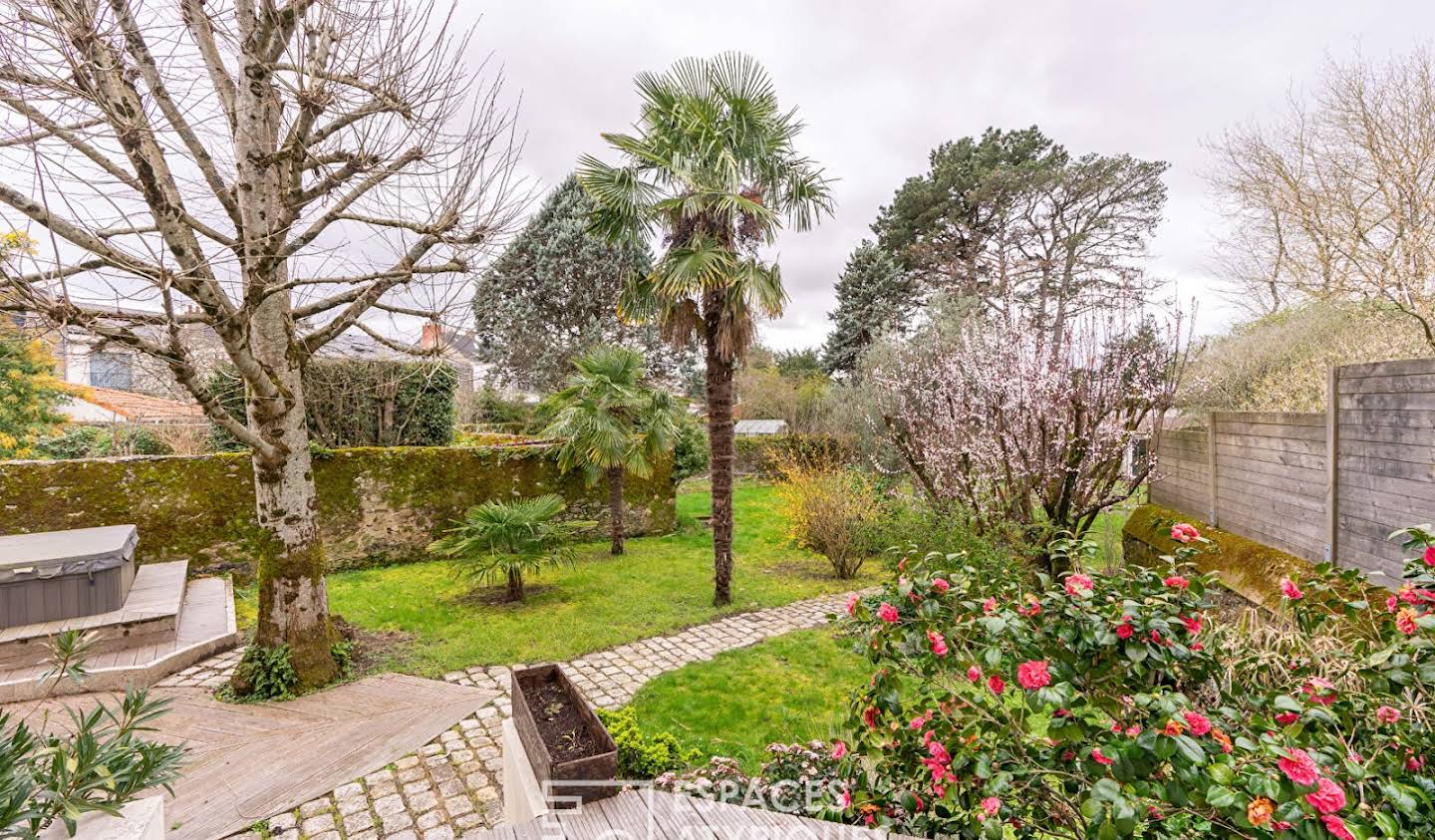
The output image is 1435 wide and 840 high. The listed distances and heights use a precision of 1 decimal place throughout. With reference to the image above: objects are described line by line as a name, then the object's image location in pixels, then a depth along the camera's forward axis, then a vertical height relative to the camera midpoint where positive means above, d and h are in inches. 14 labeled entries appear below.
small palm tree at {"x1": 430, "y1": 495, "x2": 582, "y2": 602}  258.2 -57.1
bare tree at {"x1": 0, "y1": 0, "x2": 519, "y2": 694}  122.0 +61.8
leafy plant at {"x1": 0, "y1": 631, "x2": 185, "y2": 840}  63.1 -42.1
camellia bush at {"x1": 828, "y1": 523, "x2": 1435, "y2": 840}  50.9 -32.8
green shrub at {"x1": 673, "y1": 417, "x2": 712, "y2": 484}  420.8 -29.6
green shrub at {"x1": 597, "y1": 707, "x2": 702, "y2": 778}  102.0 -60.7
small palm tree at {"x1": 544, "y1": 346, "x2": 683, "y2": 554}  320.5 -1.5
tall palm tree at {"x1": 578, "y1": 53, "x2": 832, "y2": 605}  245.3 +94.3
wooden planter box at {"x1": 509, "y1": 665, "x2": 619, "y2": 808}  82.0 -52.0
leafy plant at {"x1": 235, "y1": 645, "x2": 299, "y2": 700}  172.2 -75.3
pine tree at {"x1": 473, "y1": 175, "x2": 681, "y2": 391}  747.4 +153.3
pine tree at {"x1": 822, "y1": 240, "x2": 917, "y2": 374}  839.1 +162.7
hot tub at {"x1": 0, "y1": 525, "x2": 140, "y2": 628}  188.1 -51.7
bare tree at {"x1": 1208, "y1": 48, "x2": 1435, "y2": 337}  340.8 +145.0
